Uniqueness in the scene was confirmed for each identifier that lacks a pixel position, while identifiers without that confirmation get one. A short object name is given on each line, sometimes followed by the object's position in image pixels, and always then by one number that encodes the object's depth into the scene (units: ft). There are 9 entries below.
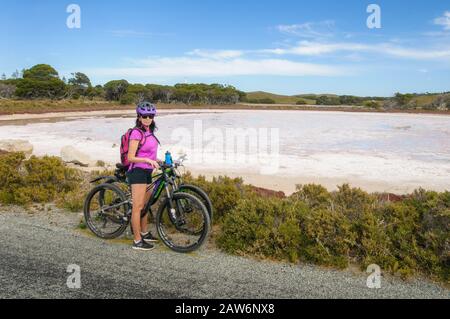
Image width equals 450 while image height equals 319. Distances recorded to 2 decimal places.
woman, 17.69
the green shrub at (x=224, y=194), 22.38
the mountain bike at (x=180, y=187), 18.70
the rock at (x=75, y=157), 48.47
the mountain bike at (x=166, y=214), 18.28
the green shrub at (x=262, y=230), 17.92
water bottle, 18.40
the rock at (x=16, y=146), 53.52
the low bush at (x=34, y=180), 26.58
